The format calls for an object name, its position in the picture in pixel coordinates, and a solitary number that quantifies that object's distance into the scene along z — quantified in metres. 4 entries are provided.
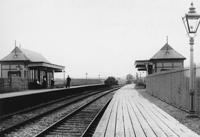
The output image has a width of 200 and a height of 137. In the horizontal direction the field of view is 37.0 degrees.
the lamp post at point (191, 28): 10.17
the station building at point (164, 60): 38.59
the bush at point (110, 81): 67.91
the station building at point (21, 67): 34.06
